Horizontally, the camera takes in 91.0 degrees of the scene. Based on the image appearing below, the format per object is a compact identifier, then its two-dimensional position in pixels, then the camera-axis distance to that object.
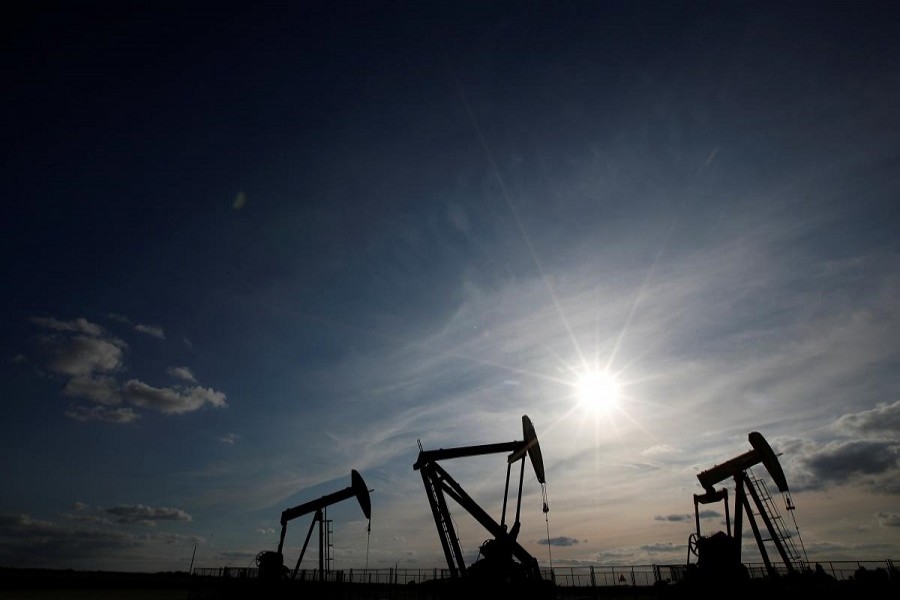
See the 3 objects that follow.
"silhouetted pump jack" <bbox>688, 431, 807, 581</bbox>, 14.57
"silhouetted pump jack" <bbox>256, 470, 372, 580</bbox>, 19.98
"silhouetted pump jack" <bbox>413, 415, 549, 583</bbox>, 14.98
